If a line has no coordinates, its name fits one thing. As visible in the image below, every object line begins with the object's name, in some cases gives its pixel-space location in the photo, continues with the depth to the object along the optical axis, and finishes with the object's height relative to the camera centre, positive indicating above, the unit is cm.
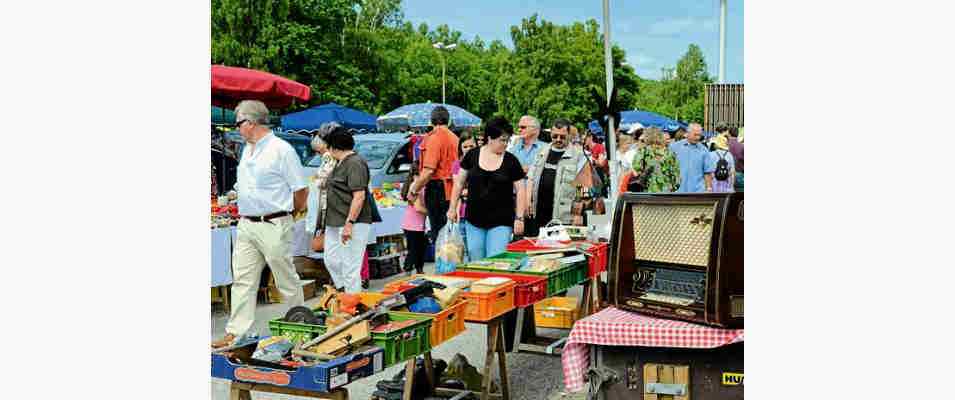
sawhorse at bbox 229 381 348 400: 349 -72
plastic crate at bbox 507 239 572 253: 613 -35
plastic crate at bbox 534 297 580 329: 693 -86
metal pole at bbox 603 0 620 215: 707 +41
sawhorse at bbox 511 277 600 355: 626 -89
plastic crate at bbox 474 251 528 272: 529 -39
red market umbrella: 1021 +107
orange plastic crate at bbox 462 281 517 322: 445 -52
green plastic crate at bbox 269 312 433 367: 370 -56
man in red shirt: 872 +19
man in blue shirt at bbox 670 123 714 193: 1023 +26
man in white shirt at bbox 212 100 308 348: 611 -10
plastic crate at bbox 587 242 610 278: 586 -41
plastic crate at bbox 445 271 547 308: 480 -48
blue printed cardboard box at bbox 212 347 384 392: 338 -64
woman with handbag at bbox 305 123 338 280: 776 -10
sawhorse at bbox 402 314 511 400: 458 -85
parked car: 1313 +43
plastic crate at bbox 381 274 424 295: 432 -43
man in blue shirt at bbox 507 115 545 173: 764 +38
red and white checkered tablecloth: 362 -53
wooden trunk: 373 -68
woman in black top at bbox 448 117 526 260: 648 -2
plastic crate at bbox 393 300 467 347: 401 -55
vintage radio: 358 -25
